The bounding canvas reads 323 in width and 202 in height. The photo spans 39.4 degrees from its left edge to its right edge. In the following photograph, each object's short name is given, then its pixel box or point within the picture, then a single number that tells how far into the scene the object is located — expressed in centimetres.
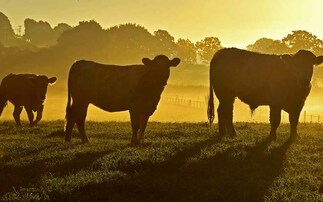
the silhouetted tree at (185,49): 12085
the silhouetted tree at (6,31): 17305
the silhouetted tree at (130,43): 9738
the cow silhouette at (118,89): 1368
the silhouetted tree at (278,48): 7754
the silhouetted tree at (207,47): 12100
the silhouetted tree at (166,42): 11568
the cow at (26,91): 2103
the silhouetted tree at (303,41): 8025
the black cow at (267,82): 1512
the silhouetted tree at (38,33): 17888
